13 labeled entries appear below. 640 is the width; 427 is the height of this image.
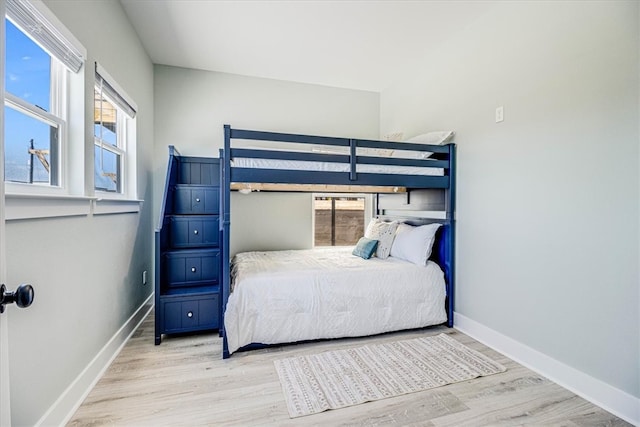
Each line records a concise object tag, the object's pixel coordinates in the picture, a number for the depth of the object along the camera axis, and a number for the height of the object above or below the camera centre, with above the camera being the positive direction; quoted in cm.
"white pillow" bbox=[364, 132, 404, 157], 309 +86
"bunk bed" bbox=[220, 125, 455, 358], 219 +28
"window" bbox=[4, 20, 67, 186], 128 +47
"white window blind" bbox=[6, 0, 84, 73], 121 +82
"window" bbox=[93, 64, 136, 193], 202 +60
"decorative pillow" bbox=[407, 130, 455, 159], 274 +71
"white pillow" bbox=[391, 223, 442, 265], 268 -31
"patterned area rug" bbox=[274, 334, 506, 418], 169 -107
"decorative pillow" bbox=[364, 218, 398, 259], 300 -26
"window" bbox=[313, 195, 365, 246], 399 -12
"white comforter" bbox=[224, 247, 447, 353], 220 -72
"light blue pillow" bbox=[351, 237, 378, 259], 300 -39
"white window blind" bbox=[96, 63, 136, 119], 195 +88
